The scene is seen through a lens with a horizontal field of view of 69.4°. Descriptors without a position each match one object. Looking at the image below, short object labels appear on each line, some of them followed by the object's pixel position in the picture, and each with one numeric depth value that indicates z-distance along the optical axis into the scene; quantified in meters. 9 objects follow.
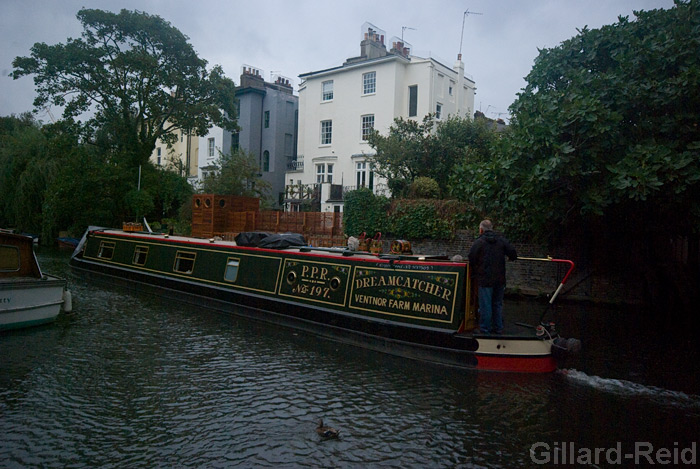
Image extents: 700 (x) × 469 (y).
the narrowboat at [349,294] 7.71
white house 27.66
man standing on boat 7.58
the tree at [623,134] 10.19
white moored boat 9.07
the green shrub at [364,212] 20.28
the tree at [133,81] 25.86
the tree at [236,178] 26.70
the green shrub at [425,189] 20.41
